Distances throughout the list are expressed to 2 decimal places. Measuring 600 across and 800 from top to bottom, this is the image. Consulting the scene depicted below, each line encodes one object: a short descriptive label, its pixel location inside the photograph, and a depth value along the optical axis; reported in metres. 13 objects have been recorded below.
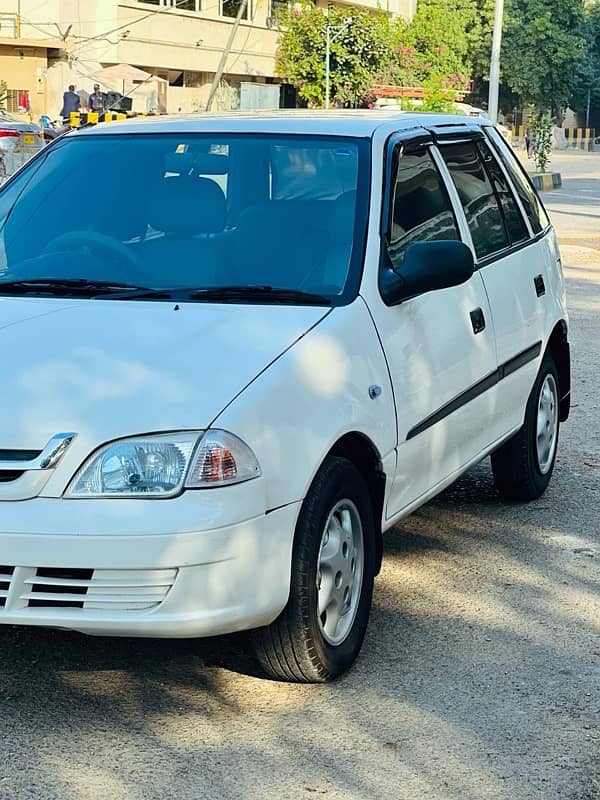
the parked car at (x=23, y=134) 24.65
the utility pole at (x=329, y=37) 49.75
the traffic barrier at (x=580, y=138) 95.69
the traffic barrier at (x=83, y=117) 25.01
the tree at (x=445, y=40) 57.56
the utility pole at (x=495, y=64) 30.45
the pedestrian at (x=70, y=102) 37.41
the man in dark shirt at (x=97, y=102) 38.53
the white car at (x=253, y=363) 3.67
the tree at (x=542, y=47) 86.06
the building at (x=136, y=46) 45.47
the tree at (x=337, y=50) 54.16
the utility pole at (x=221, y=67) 40.08
